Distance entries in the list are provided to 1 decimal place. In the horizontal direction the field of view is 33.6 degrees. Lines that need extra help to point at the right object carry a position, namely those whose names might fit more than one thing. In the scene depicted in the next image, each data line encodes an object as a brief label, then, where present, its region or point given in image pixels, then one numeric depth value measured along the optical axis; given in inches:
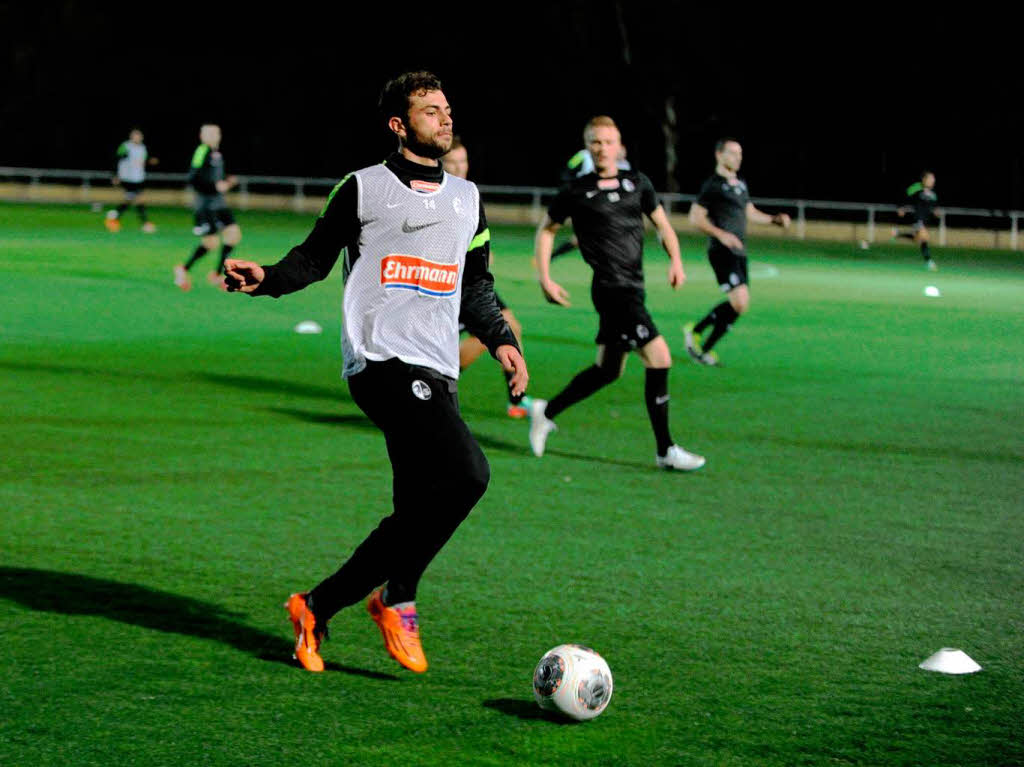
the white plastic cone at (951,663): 234.8
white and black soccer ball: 209.3
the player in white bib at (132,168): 1594.5
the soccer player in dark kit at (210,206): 891.4
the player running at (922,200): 1354.6
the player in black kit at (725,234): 616.1
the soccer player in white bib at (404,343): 227.6
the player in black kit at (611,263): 421.1
